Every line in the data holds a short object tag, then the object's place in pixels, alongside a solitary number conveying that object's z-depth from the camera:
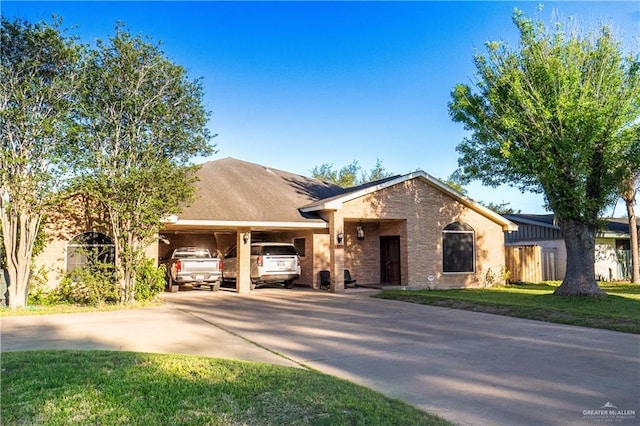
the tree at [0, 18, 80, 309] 12.73
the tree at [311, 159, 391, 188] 59.91
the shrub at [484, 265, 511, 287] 21.61
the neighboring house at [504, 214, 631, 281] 25.52
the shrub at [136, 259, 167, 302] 14.73
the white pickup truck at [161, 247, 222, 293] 18.19
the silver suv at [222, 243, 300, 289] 19.06
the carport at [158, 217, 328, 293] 18.20
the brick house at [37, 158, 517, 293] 18.66
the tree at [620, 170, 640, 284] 22.45
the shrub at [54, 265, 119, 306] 13.77
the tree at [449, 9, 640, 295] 14.62
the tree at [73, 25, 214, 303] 13.85
